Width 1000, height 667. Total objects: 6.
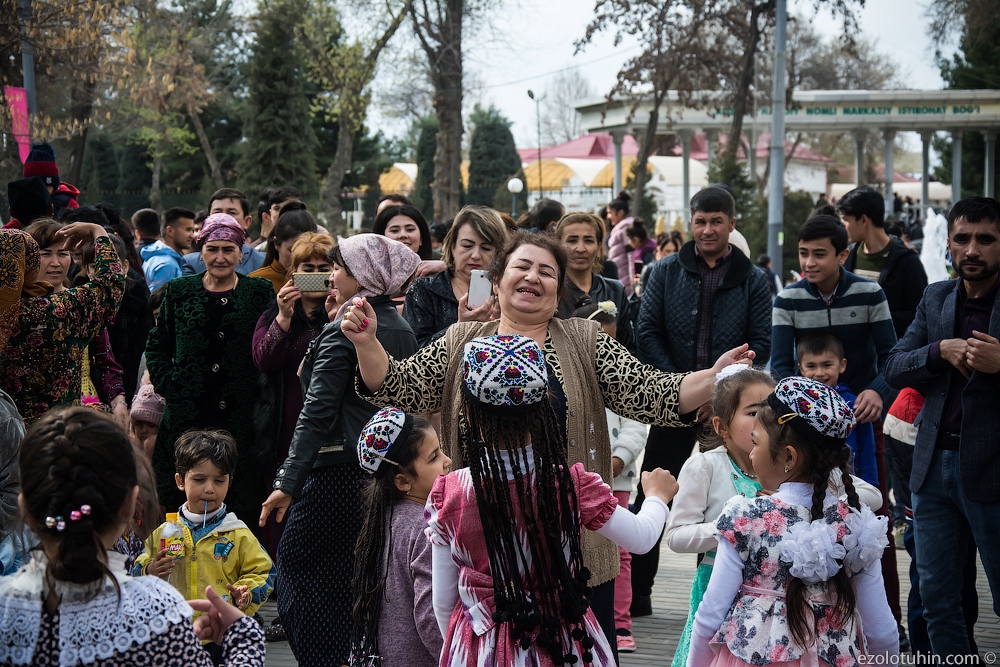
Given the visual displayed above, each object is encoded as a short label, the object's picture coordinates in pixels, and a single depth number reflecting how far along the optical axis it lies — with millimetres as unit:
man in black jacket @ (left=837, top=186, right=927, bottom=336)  6387
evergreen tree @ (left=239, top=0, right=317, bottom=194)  31453
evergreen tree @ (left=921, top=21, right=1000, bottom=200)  35969
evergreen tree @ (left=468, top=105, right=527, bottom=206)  51031
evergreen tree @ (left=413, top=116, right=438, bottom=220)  46628
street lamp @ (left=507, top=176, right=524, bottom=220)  35844
